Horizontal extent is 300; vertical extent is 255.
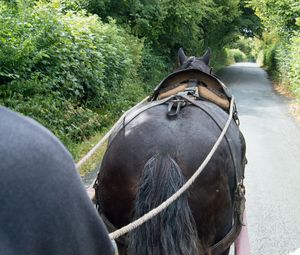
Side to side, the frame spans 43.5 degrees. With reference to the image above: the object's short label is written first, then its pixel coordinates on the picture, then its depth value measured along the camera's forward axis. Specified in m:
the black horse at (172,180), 2.14
